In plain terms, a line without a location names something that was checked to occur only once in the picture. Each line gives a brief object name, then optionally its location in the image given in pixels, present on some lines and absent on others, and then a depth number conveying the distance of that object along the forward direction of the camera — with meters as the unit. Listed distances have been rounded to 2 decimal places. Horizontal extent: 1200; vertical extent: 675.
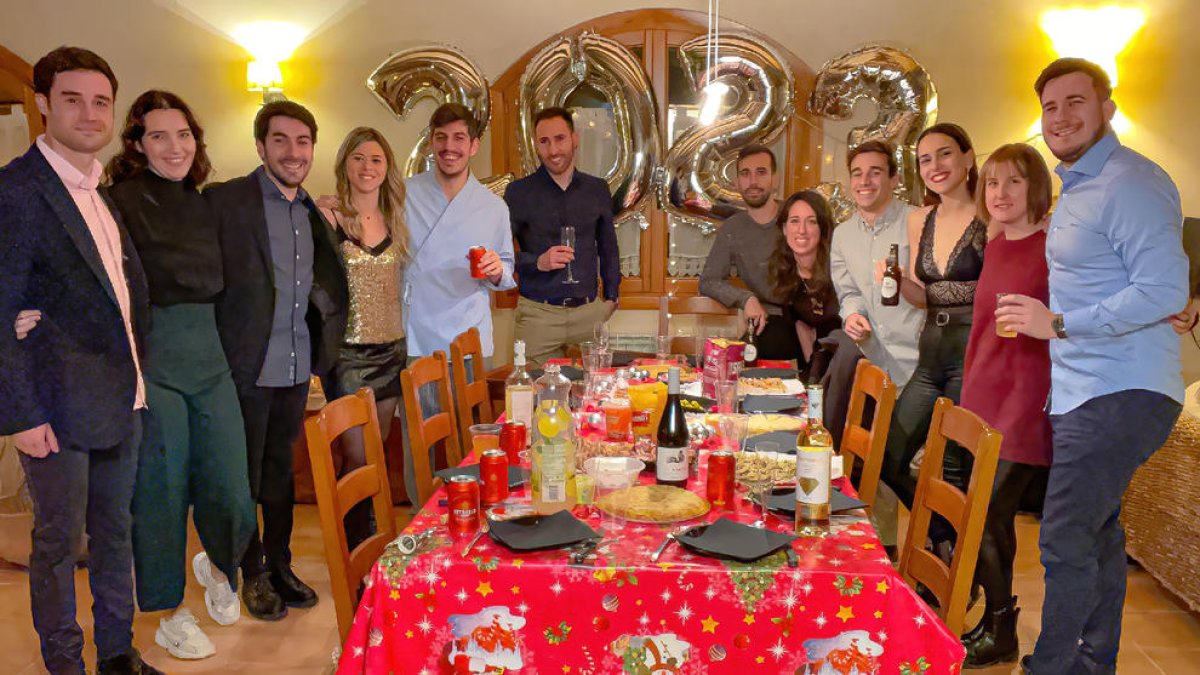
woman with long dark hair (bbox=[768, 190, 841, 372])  3.68
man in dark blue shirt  3.99
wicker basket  2.92
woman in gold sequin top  3.09
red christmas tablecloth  1.41
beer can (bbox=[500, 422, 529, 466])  2.08
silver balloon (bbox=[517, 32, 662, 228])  4.54
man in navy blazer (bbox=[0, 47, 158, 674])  2.16
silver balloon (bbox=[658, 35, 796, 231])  4.49
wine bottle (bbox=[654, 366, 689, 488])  1.89
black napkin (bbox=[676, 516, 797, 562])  1.48
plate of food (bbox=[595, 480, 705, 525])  1.66
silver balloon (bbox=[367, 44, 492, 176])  4.65
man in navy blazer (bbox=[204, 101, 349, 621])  2.76
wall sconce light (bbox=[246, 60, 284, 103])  4.90
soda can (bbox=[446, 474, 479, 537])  1.60
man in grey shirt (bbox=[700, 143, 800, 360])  3.81
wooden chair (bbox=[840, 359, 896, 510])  2.22
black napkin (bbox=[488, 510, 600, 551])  1.52
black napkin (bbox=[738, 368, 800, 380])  3.14
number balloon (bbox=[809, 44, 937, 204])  4.42
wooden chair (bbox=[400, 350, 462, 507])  2.21
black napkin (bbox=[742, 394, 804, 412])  2.55
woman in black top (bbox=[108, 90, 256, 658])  2.54
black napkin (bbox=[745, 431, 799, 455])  2.13
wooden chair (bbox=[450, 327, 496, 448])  2.84
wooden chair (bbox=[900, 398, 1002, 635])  1.62
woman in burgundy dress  2.47
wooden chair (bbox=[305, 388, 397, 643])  1.71
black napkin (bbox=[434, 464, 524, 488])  1.90
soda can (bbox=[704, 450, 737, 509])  1.77
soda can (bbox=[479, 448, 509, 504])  1.79
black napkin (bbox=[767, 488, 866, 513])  1.72
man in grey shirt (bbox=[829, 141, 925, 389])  3.18
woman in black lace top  2.89
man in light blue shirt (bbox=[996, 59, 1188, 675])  2.10
